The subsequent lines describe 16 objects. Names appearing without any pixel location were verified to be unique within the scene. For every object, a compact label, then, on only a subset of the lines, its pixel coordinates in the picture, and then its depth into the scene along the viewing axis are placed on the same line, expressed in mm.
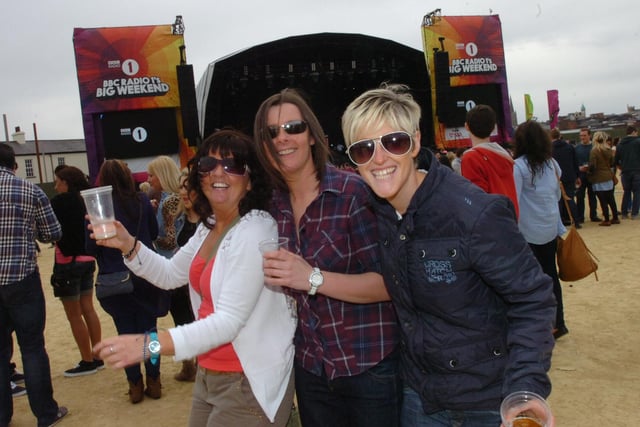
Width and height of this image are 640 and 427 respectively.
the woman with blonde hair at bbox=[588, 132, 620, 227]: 10031
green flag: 19288
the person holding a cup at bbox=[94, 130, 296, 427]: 1795
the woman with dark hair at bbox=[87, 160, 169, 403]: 4027
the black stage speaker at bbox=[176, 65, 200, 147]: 9789
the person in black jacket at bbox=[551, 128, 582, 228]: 9359
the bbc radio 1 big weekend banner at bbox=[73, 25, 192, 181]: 9672
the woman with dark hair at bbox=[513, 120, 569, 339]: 4293
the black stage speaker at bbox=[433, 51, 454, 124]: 11250
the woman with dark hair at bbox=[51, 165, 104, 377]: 4617
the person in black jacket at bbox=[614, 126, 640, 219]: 10328
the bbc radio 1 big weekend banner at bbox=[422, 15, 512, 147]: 11609
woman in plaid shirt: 1956
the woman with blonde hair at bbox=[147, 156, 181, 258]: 4562
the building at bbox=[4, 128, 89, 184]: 50078
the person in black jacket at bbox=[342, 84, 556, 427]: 1473
